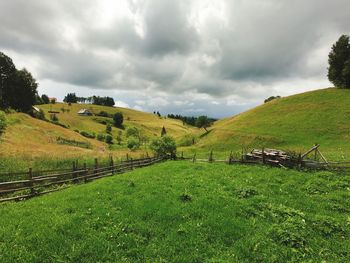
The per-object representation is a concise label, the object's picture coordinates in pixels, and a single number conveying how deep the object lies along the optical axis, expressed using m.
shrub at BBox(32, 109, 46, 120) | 90.74
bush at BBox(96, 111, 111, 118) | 168.00
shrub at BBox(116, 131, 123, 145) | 101.25
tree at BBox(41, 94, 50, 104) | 184.12
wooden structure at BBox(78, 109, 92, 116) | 159.40
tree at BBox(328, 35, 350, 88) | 81.71
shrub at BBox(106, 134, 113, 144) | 97.03
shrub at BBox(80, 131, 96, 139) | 99.15
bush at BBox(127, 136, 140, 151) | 74.35
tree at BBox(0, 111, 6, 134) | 34.94
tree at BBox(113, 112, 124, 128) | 148.88
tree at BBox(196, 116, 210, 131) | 90.44
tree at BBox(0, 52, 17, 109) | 72.81
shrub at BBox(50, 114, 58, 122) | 106.79
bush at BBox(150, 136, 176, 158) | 42.59
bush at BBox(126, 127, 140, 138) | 105.82
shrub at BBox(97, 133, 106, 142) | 98.62
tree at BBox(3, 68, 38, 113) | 74.50
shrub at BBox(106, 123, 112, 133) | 123.48
